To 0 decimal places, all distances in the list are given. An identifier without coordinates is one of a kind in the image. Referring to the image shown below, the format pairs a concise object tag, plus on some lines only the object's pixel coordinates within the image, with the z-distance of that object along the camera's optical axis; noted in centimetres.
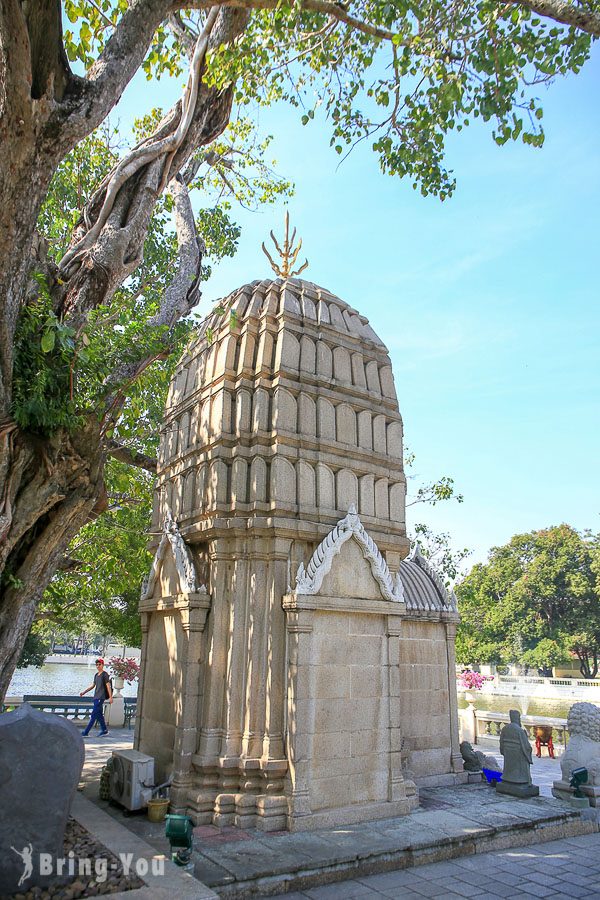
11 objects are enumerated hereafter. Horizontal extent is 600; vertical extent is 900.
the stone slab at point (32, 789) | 539
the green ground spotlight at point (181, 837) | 588
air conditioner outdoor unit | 791
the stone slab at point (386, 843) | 617
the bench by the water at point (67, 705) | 1777
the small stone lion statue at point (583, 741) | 1029
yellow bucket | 767
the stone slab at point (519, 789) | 971
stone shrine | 810
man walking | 1535
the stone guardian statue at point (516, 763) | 980
